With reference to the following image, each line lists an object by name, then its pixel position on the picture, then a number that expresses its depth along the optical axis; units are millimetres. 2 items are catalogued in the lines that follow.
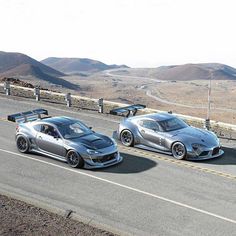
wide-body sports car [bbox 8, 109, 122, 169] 16312
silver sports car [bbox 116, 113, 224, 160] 17266
